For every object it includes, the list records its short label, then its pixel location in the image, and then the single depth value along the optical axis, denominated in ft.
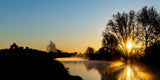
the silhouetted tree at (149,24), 138.31
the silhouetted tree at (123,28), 153.99
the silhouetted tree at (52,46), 369.94
